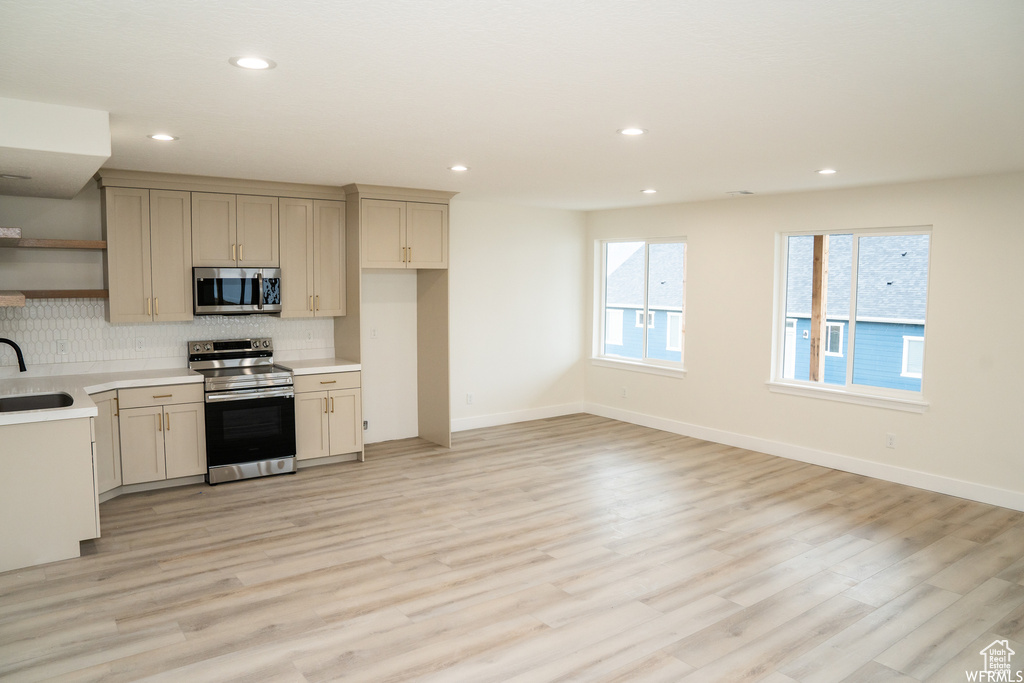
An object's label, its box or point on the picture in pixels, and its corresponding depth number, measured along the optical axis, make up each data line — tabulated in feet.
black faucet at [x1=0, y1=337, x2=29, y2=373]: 15.03
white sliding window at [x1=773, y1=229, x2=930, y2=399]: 18.10
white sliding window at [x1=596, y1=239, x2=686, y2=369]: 24.16
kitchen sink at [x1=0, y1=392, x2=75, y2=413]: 14.15
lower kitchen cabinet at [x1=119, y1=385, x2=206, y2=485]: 16.42
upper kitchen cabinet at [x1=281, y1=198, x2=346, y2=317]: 19.29
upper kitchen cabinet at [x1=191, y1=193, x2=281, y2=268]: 17.92
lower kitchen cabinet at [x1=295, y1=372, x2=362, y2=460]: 18.90
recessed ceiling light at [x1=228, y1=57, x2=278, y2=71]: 8.29
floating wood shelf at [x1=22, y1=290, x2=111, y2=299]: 15.78
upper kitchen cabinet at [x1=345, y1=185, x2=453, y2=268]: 19.58
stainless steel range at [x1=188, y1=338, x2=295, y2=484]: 17.47
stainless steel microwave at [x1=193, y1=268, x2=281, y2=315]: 17.92
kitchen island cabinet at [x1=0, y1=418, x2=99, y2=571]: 12.30
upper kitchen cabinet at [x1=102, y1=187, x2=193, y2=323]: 16.80
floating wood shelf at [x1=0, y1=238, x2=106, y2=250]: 15.24
